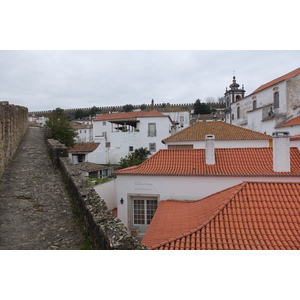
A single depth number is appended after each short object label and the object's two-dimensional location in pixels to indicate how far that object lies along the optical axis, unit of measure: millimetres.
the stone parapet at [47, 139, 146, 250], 2910
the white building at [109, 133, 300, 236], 8828
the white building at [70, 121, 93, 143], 45031
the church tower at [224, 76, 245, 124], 40031
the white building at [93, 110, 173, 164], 28578
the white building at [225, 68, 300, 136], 23484
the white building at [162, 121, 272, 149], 16406
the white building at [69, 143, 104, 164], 28906
